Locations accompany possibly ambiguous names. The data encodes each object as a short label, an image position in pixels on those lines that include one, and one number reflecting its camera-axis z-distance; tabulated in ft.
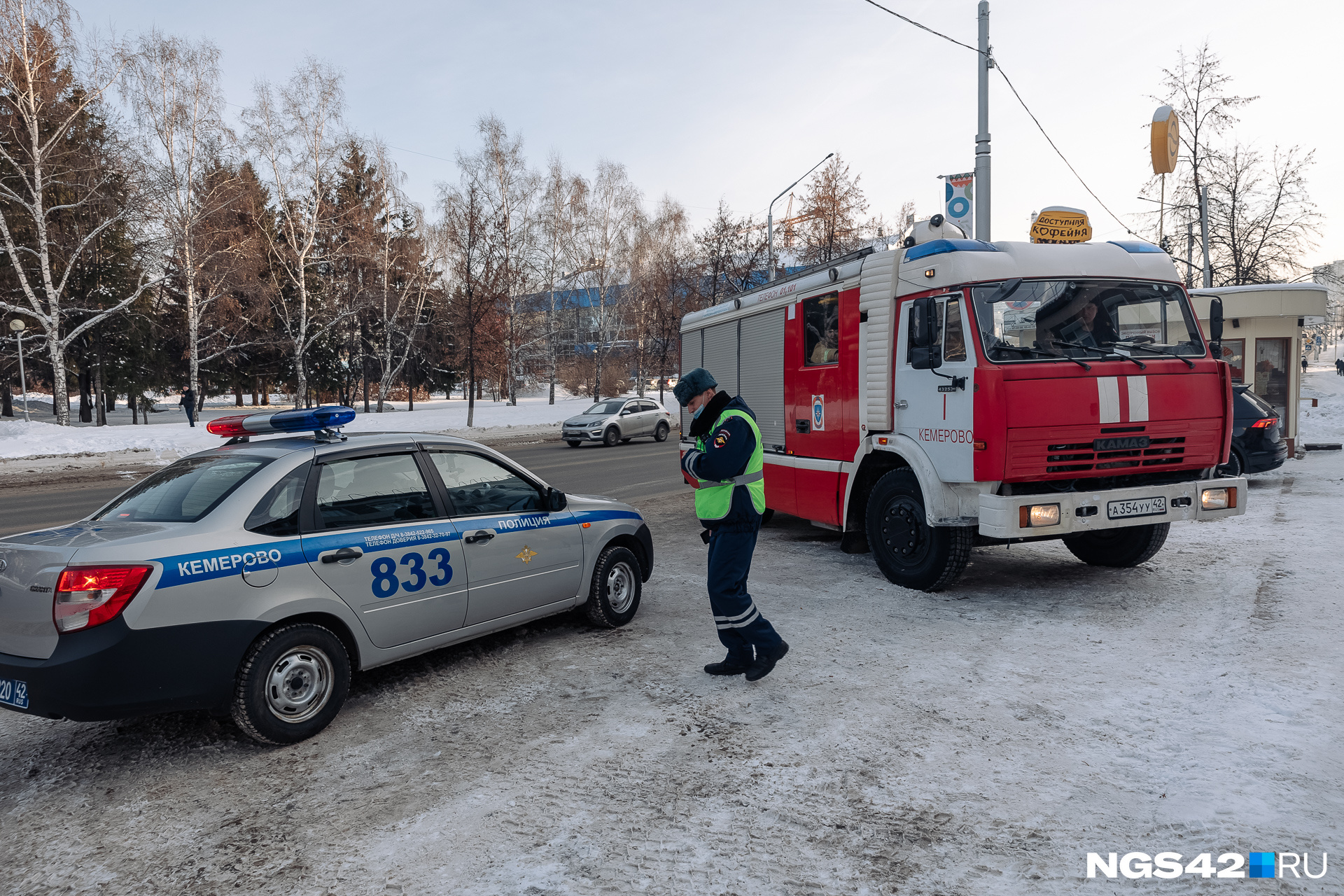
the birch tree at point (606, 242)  152.05
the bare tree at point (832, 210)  117.39
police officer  15.20
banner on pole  44.91
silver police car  11.32
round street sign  58.08
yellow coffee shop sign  41.19
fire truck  19.53
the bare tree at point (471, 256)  109.19
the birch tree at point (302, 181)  108.17
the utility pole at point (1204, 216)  75.36
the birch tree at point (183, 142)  93.91
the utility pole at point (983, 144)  42.06
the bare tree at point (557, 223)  145.69
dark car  39.96
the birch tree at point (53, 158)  81.82
